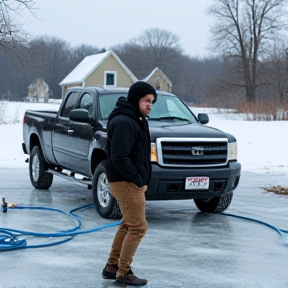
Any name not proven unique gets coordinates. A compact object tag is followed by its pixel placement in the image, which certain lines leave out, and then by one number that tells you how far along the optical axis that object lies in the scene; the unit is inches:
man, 190.7
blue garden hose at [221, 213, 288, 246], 281.4
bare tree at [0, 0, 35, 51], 837.8
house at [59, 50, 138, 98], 2107.5
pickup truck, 304.2
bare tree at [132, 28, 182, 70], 4286.4
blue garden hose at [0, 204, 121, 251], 250.0
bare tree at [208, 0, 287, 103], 2458.2
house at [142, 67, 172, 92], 2818.7
